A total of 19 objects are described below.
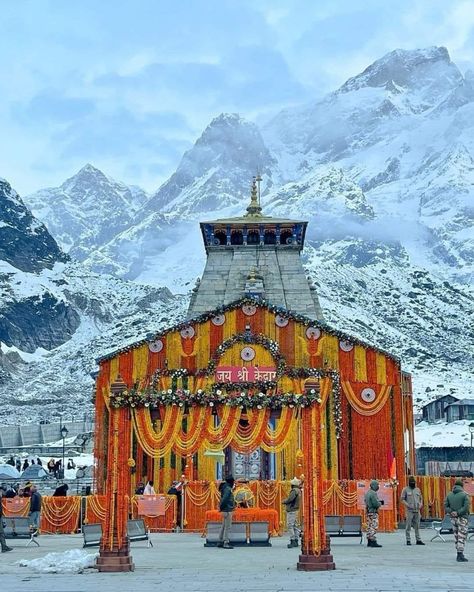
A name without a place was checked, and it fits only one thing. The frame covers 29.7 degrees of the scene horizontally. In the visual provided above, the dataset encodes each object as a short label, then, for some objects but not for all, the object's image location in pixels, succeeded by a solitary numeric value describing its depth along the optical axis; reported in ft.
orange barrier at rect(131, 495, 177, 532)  86.99
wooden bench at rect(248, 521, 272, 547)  67.67
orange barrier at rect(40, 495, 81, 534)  84.94
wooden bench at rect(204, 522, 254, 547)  67.77
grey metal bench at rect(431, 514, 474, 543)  72.13
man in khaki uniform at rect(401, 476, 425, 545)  69.23
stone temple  142.51
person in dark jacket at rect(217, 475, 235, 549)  65.98
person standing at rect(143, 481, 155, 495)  89.38
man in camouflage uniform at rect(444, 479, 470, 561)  53.83
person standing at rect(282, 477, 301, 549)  66.44
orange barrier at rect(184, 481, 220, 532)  85.61
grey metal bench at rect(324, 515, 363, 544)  71.05
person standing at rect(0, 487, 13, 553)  63.79
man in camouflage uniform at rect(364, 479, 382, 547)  66.28
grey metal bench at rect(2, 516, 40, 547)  70.99
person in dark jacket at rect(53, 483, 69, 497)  88.12
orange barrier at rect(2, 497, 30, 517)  83.15
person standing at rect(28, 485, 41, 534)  74.49
